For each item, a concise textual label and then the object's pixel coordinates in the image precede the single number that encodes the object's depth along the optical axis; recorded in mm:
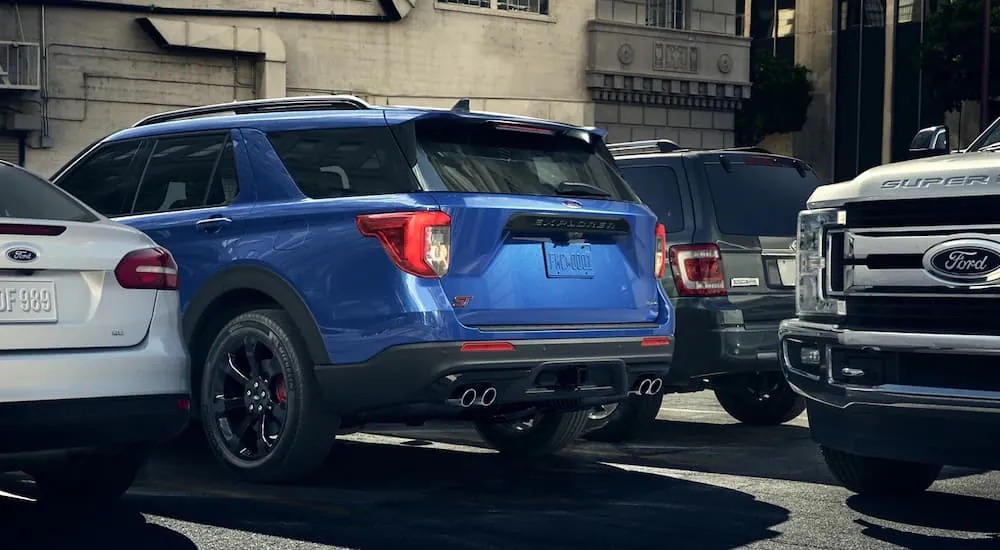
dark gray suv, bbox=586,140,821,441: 9086
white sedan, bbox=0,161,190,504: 5660
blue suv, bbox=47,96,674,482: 6855
